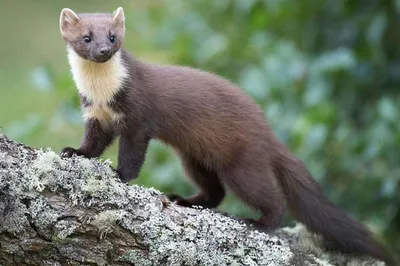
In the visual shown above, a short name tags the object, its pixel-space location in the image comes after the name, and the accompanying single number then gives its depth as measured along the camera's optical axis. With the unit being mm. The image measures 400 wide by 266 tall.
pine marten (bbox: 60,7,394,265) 8891
